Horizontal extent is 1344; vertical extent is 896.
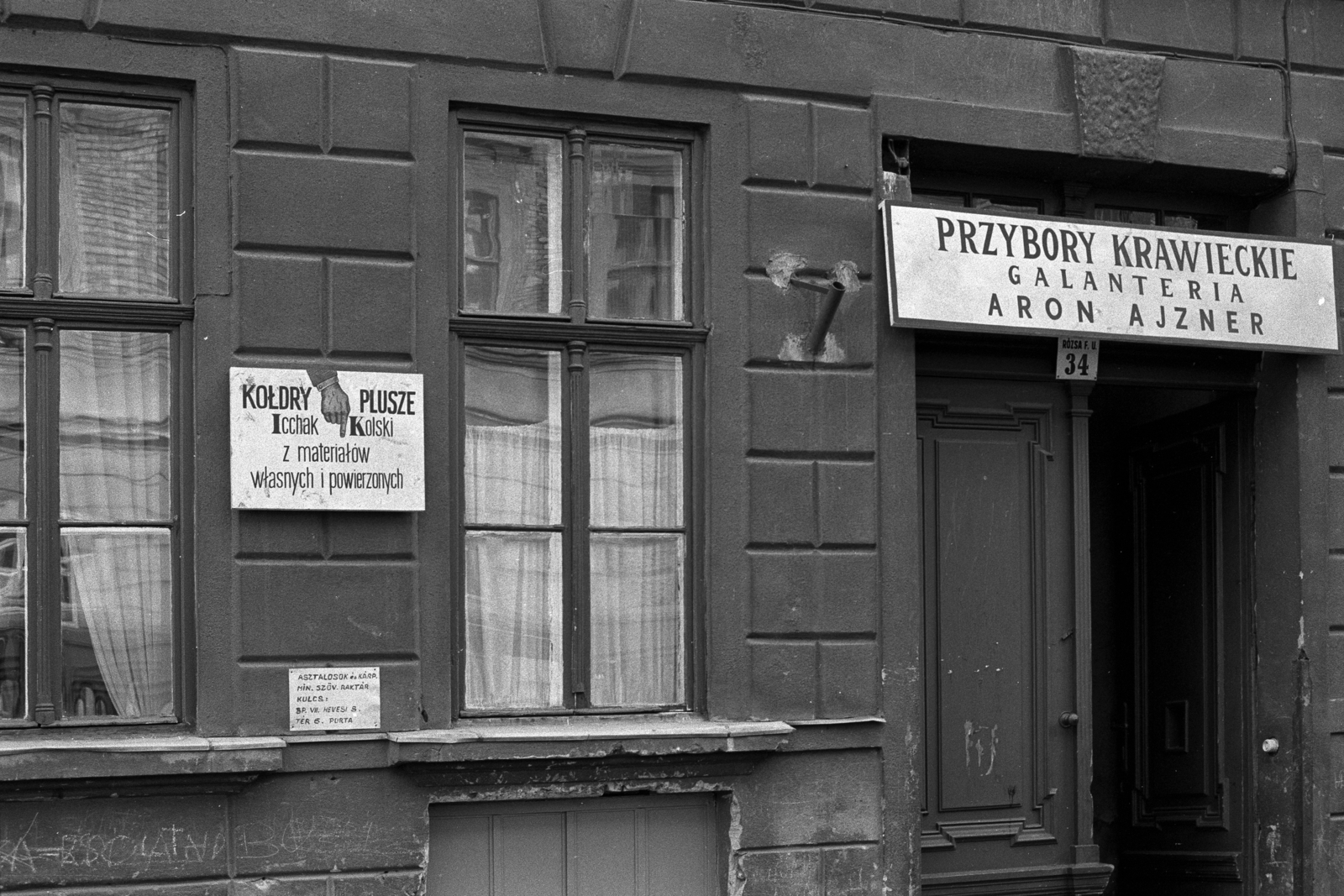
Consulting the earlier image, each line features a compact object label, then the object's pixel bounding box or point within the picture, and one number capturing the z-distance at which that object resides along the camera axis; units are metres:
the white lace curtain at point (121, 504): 6.61
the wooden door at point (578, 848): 6.99
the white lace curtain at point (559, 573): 7.16
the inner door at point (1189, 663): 8.55
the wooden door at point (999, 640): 8.05
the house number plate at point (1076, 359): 8.22
